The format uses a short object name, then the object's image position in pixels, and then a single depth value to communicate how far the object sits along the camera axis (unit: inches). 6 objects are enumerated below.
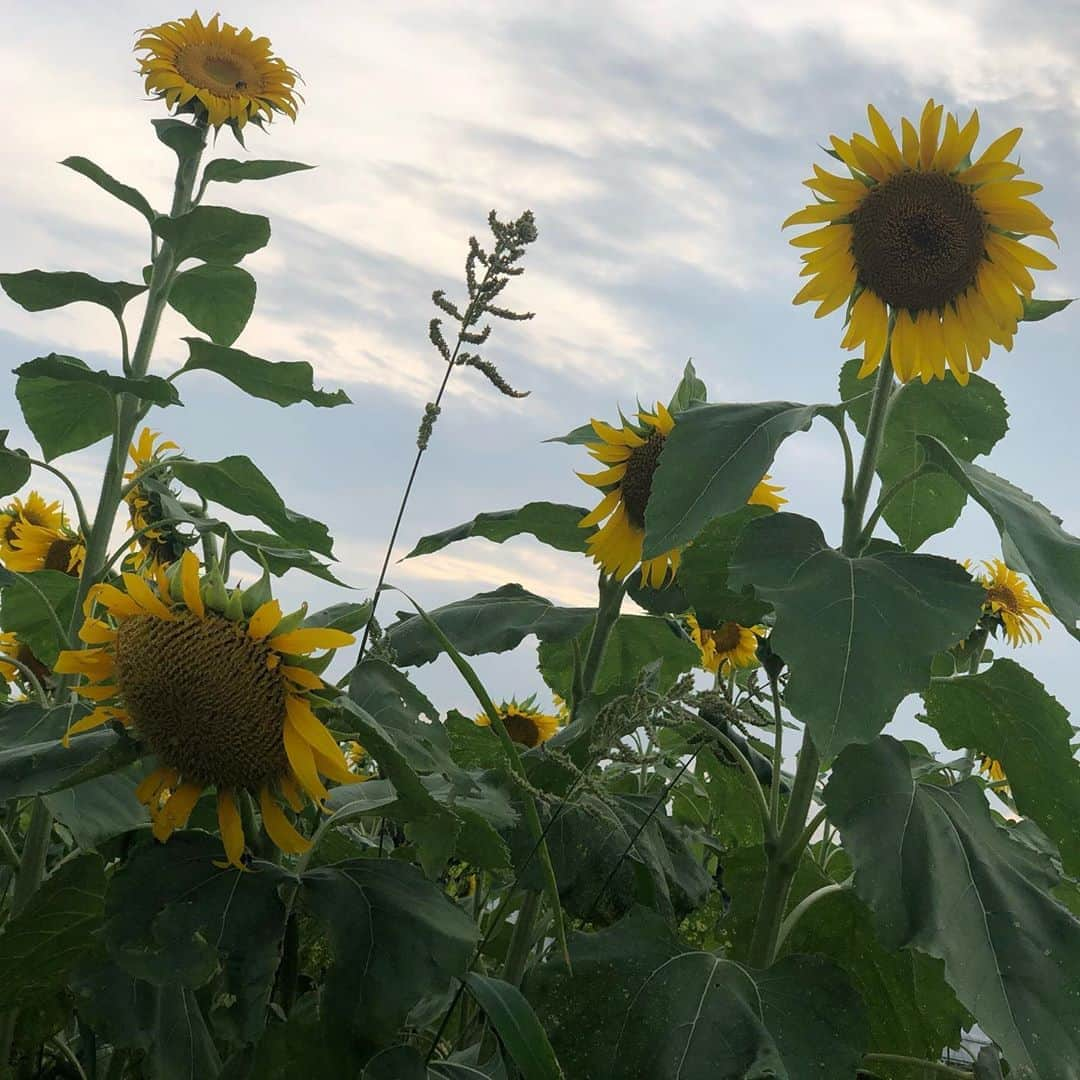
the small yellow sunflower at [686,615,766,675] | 122.5
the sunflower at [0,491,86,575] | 125.5
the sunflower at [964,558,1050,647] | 151.9
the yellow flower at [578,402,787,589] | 80.1
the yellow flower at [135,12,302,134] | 108.0
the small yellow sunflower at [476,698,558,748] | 114.1
